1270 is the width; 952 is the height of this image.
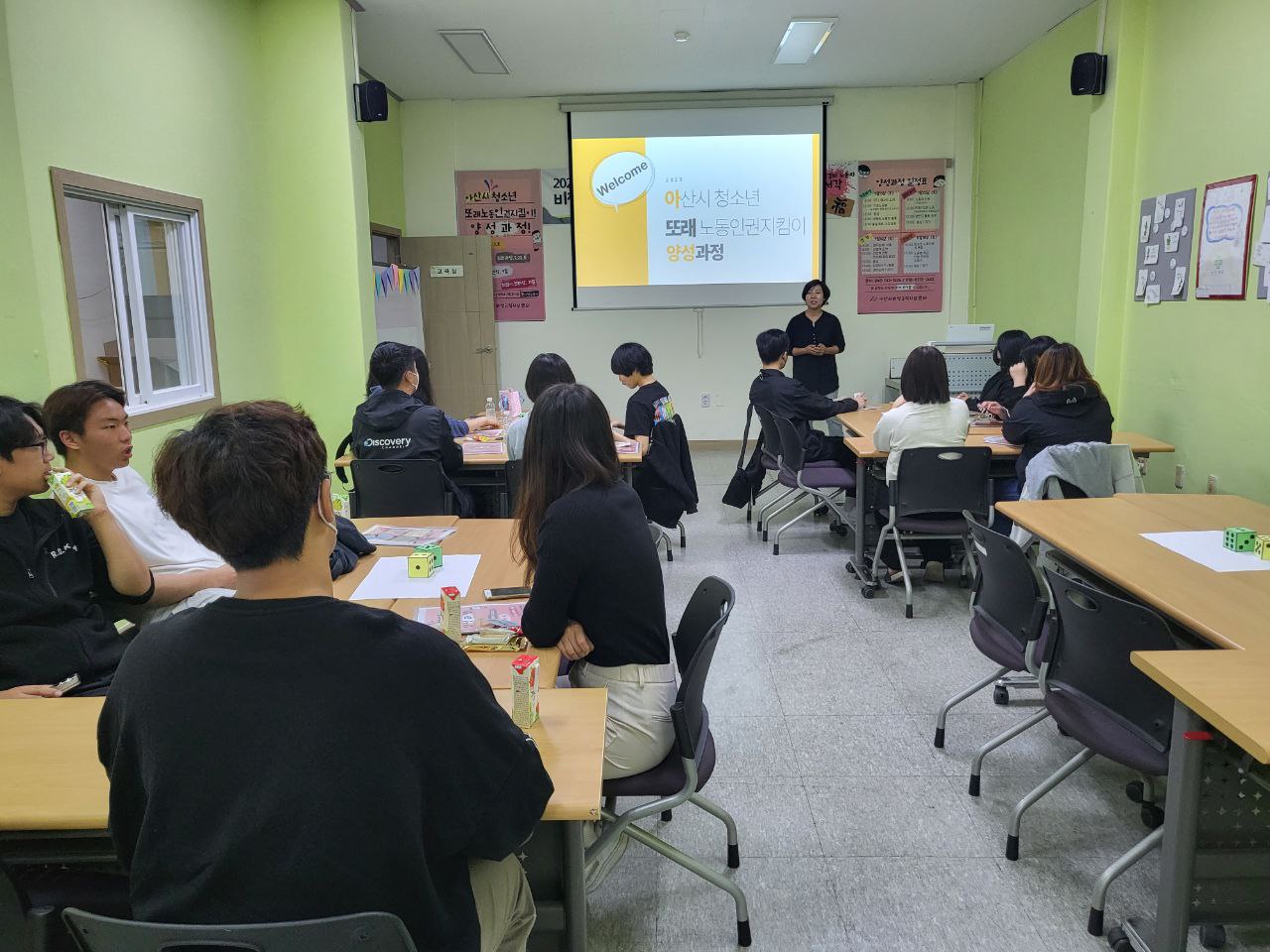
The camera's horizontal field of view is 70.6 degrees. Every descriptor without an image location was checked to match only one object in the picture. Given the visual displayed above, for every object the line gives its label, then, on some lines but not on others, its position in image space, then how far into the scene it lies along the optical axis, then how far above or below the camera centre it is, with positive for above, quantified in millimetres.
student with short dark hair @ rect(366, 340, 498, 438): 4123 -355
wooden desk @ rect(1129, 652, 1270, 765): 1519 -697
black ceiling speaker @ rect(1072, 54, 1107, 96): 5047 +1319
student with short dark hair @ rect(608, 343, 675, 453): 4547 -394
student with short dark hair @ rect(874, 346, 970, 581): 4137 -458
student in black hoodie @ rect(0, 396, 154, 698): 2012 -582
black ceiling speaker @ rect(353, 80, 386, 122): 5293 +1308
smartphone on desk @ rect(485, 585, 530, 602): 2320 -694
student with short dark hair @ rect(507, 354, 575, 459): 4047 -255
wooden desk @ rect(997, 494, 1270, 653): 2053 -688
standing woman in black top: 6863 -230
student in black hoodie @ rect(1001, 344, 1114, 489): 3873 -401
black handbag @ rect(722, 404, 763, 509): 5508 -1030
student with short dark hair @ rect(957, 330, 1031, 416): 4953 -397
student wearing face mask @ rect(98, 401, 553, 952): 1009 -461
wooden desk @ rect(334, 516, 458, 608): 2377 -693
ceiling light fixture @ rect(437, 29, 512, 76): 5715 +1816
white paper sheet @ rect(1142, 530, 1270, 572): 2420 -683
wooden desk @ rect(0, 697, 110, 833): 1388 -734
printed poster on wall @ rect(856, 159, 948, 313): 7562 +663
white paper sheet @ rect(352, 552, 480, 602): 2363 -695
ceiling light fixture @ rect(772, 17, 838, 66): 5588 +1800
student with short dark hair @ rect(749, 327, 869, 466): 5113 -491
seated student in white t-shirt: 2348 -445
